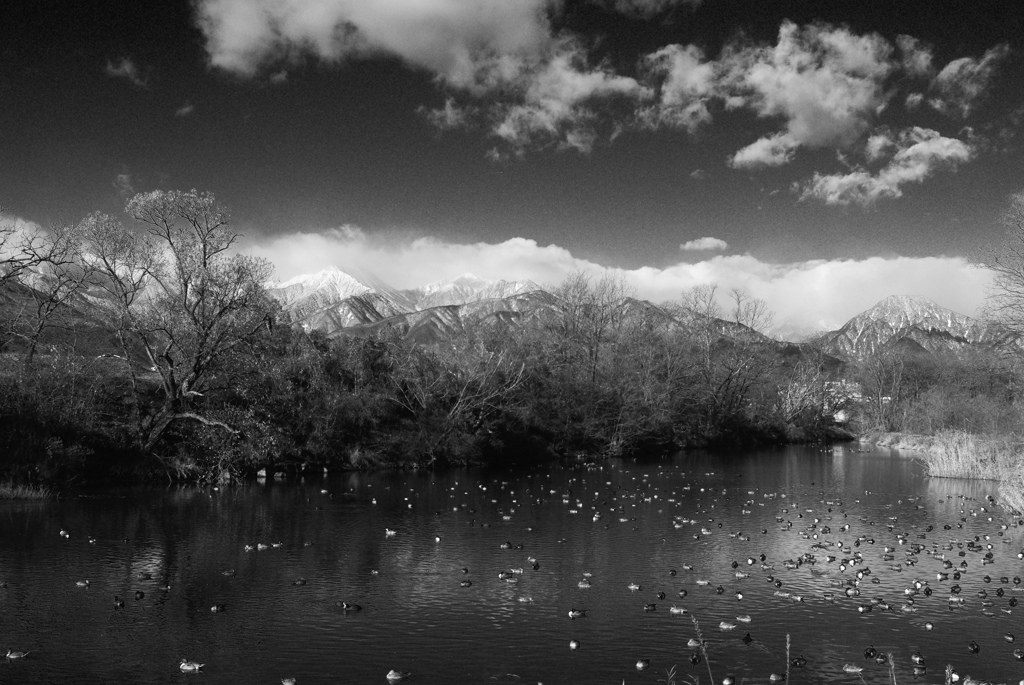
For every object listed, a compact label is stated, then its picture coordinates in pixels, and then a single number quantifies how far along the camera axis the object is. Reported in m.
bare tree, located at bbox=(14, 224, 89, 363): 35.16
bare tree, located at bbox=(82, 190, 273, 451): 37.12
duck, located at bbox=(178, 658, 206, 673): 11.74
